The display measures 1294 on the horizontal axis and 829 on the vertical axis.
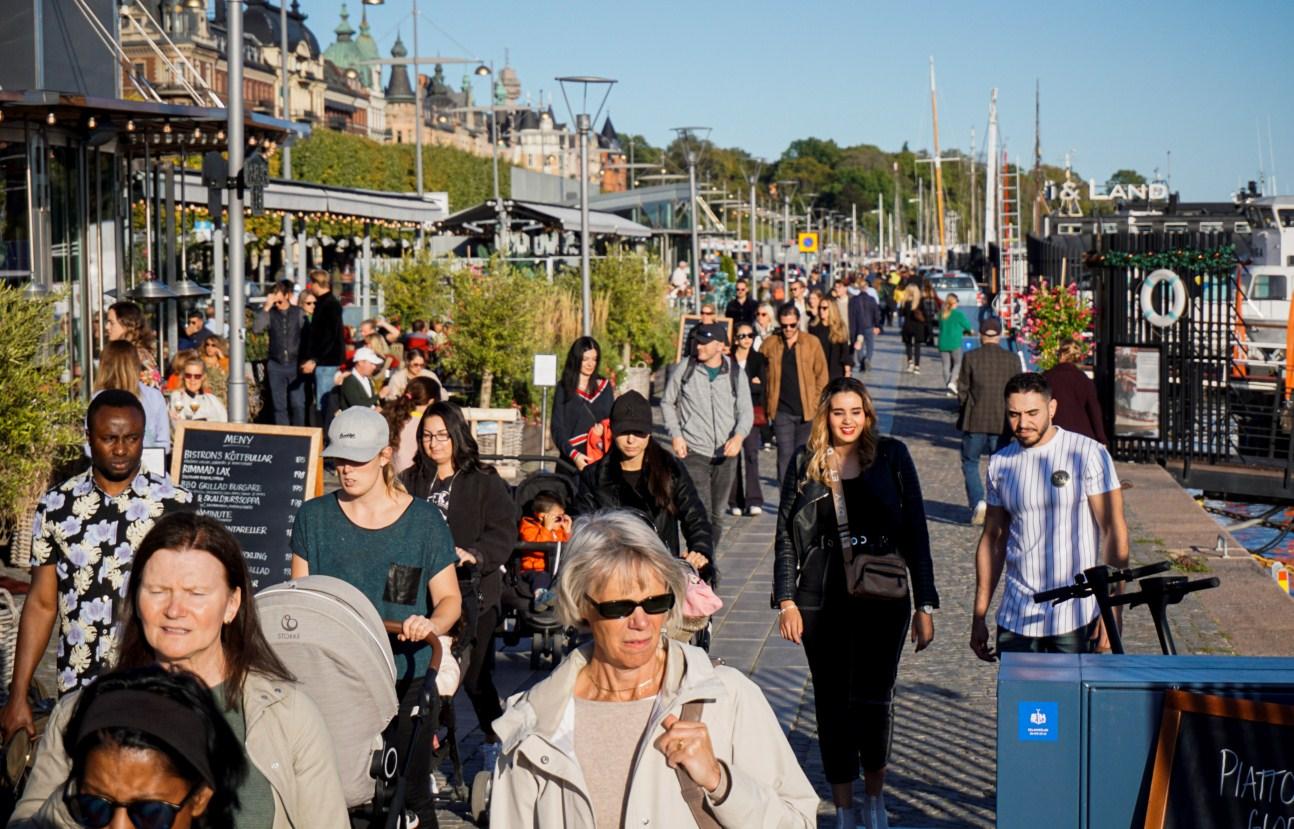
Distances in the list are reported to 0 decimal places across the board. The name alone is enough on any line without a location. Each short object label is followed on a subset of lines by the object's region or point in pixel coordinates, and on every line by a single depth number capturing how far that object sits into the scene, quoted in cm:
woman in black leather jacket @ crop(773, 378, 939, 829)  669
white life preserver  1895
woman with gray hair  364
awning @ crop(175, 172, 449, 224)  2777
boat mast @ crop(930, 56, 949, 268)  9619
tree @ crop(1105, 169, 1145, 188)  11082
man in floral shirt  579
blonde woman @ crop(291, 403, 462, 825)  585
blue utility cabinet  394
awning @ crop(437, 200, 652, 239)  4091
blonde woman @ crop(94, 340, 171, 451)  963
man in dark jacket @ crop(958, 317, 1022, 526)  1559
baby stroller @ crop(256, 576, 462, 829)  473
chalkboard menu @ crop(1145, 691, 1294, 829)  379
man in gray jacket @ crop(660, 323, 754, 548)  1287
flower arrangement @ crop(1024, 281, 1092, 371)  2131
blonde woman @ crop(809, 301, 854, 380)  2070
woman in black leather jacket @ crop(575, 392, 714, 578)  790
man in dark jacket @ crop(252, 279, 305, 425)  2052
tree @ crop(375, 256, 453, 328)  2666
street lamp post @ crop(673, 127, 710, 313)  3575
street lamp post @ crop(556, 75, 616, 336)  2278
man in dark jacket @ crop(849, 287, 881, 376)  3169
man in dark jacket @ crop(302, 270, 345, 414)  2036
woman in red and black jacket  1280
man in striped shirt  689
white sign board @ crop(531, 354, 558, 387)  1867
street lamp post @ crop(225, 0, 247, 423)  1251
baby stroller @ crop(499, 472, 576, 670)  948
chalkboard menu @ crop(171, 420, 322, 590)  968
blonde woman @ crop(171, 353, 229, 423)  1330
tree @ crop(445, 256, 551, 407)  2211
